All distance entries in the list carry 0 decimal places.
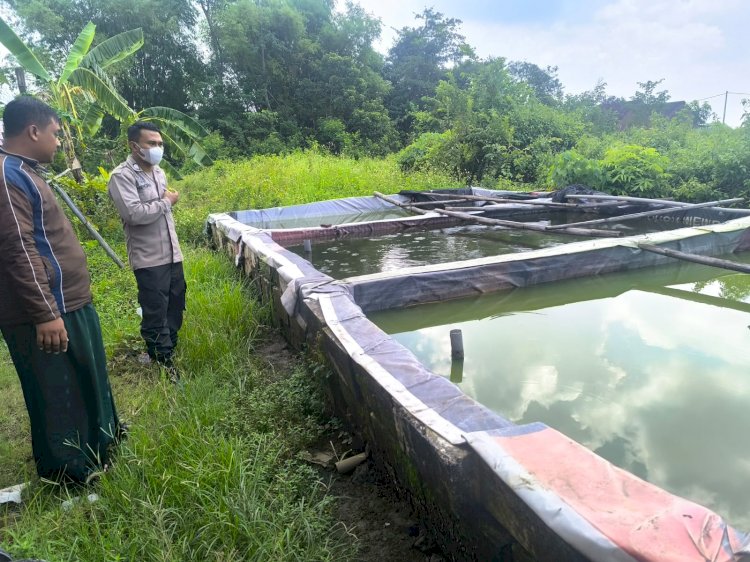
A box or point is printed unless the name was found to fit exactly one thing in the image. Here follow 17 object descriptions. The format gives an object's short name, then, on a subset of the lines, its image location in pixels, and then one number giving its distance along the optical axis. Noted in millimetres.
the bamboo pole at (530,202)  6362
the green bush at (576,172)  8070
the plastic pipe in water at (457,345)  2832
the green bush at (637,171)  7551
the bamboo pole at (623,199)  5680
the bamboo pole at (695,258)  3464
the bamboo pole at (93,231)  3616
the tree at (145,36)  16828
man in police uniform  2576
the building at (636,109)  19406
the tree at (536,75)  28467
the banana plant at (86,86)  7137
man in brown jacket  1676
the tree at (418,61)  20938
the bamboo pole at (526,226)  4516
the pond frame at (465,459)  969
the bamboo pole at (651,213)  4980
